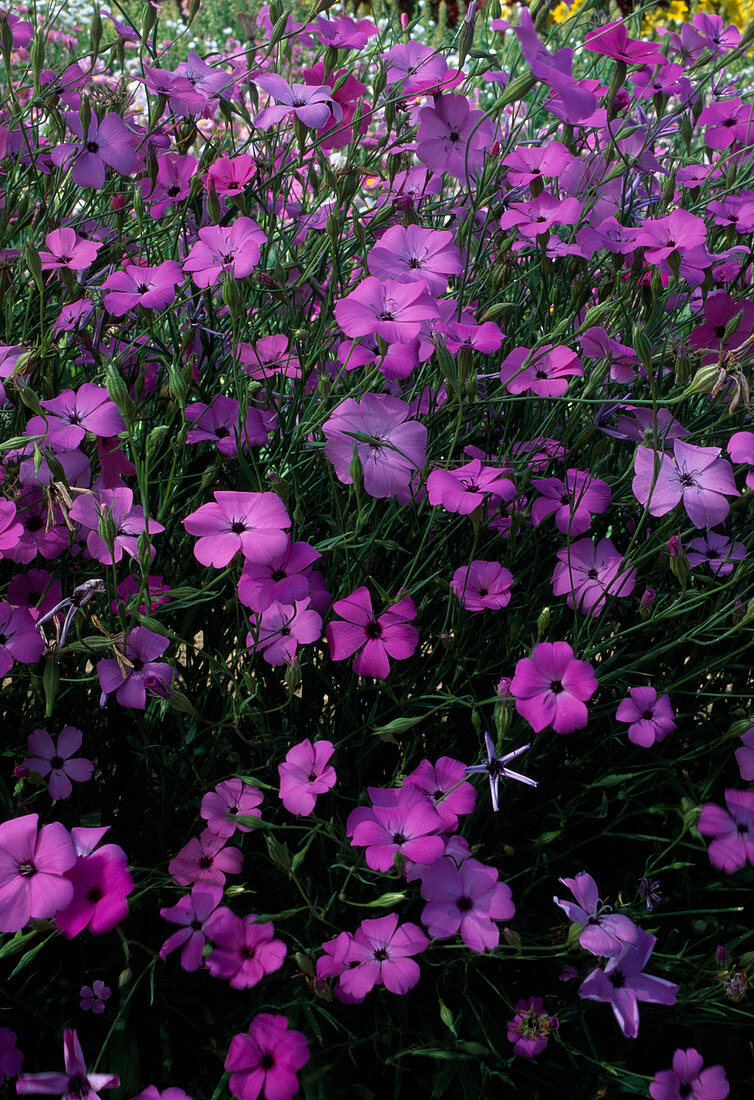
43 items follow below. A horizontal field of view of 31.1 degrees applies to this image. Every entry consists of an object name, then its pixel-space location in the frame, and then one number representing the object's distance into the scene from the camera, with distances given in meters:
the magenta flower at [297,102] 0.41
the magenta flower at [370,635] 0.38
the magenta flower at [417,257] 0.40
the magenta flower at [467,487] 0.37
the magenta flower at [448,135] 0.42
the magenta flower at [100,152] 0.43
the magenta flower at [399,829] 0.37
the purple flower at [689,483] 0.39
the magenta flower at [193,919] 0.38
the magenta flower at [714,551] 0.43
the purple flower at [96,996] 0.39
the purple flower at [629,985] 0.37
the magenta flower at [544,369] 0.40
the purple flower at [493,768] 0.37
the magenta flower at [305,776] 0.37
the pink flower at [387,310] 0.38
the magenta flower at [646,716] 0.40
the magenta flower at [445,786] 0.38
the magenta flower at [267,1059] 0.37
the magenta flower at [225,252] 0.40
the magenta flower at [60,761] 0.39
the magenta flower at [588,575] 0.40
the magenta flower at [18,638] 0.37
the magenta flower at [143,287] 0.40
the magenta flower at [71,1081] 0.35
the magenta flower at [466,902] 0.37
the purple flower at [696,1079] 0.39
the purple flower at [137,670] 0.37
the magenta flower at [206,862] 0.39
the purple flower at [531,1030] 0.38
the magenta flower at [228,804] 0.39
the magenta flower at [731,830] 0.40
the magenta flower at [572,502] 0.41
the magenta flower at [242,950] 0.38
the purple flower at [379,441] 0.38
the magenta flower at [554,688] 0.38
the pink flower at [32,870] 0.34
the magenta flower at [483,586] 0.40
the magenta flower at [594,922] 0.37
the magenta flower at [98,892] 0.35
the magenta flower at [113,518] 0.37
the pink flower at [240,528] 0.36
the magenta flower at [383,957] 0.37
